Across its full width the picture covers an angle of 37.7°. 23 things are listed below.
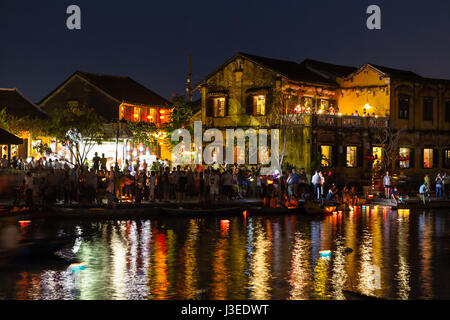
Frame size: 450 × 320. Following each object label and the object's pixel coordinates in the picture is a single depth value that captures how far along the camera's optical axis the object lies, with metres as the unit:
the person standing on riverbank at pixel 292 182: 32.84
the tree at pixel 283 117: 42.84
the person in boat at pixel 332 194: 32.22
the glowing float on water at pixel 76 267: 14.34
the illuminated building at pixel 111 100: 57.28
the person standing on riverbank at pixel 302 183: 33.76
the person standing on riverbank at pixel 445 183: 37.23
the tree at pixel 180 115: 52.91
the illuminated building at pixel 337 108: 43.00
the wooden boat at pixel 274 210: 28.42
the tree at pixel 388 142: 43.88
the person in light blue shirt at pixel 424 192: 34.50
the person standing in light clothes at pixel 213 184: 29.92
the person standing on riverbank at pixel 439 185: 37.82
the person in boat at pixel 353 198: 34.44
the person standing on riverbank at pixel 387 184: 35.34
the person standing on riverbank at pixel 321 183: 33.38
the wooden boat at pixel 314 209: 28.56
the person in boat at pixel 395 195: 34.31
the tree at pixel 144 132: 53.41
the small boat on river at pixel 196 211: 26.88
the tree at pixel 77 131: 40.53
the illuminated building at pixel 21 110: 47.50
